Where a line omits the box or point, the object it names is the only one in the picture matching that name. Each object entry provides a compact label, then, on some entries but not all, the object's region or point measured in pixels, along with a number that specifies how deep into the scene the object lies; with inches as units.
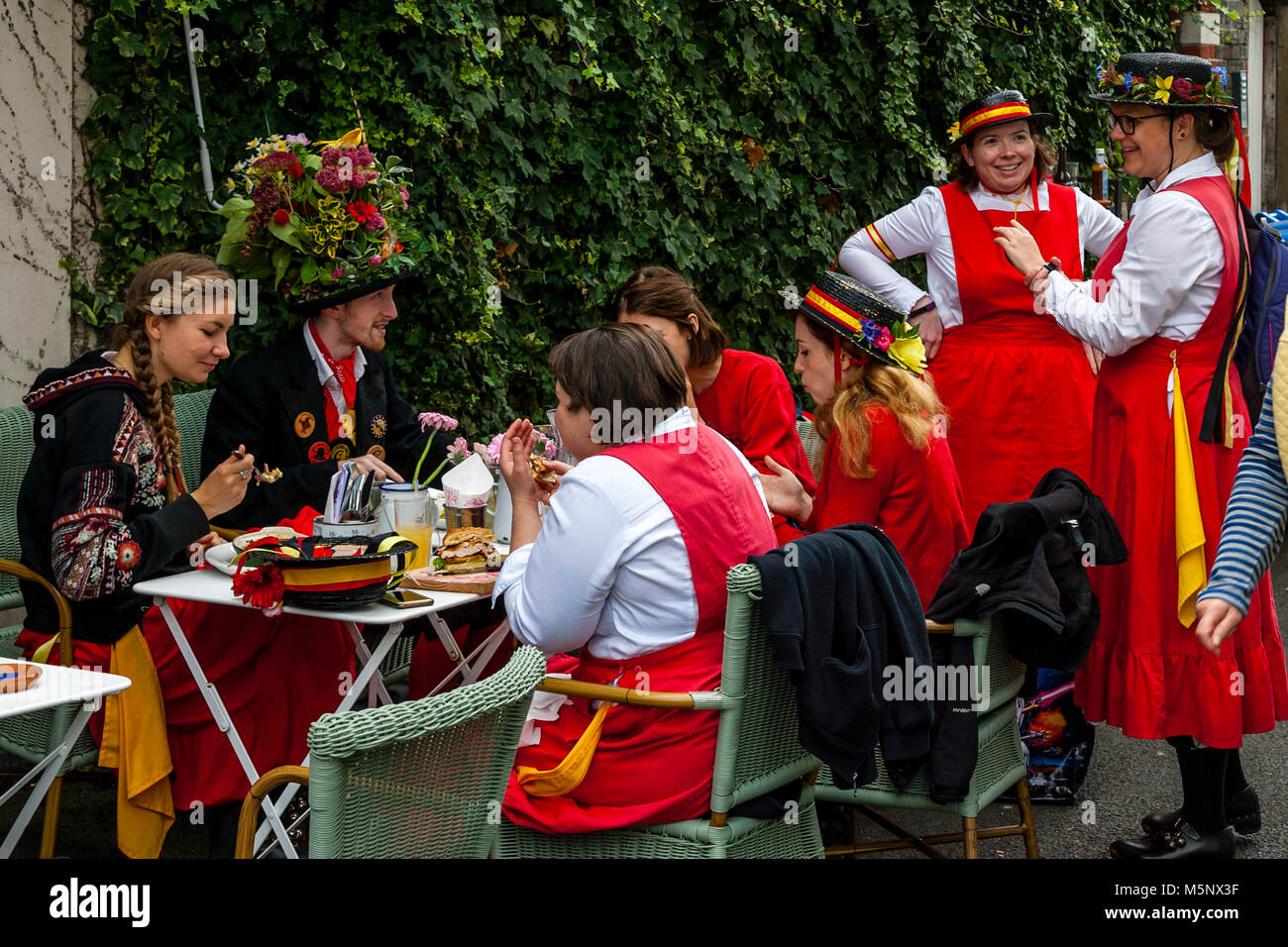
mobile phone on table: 117.1
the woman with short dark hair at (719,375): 160.7
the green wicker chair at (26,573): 123.2
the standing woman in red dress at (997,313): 175.3
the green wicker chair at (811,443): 187.3
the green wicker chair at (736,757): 100.1
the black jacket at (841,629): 98.2
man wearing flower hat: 153.3
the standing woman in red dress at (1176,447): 140.6
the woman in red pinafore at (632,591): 101.6
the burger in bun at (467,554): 127.8
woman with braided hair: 121.0
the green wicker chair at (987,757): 116.4
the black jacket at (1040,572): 115.0
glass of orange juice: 132.2
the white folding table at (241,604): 114.3
